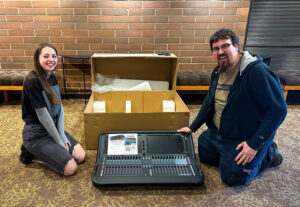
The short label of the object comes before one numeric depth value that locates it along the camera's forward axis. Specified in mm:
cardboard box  1974
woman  1617
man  1457
